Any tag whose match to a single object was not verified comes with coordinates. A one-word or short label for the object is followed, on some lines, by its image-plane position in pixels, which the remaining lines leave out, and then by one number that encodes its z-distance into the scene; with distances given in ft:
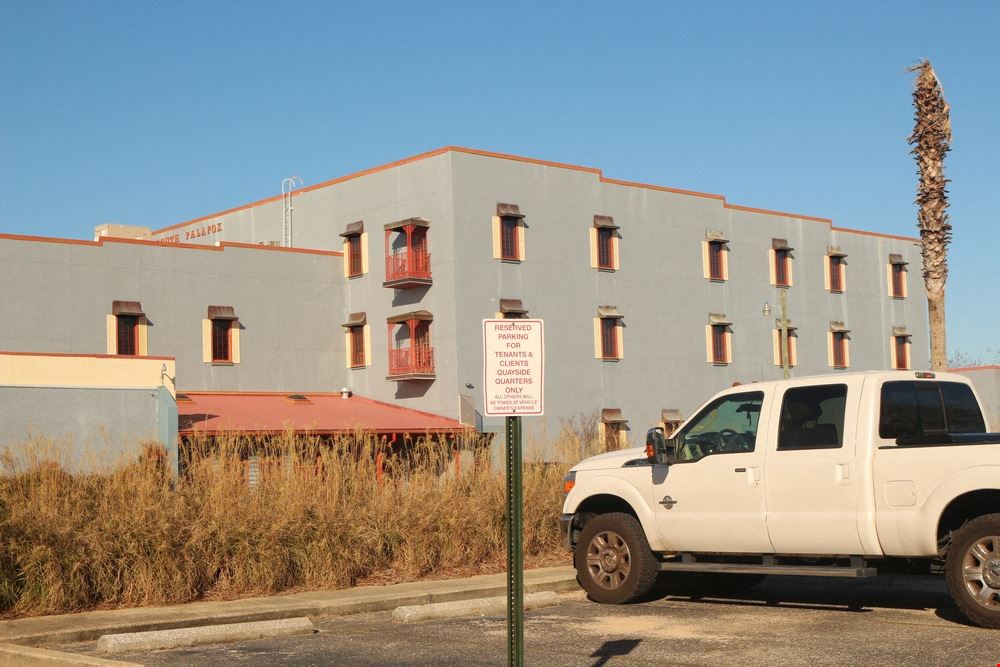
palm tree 95.91
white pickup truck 36.83
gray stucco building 143.95
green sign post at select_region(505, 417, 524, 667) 25.58
